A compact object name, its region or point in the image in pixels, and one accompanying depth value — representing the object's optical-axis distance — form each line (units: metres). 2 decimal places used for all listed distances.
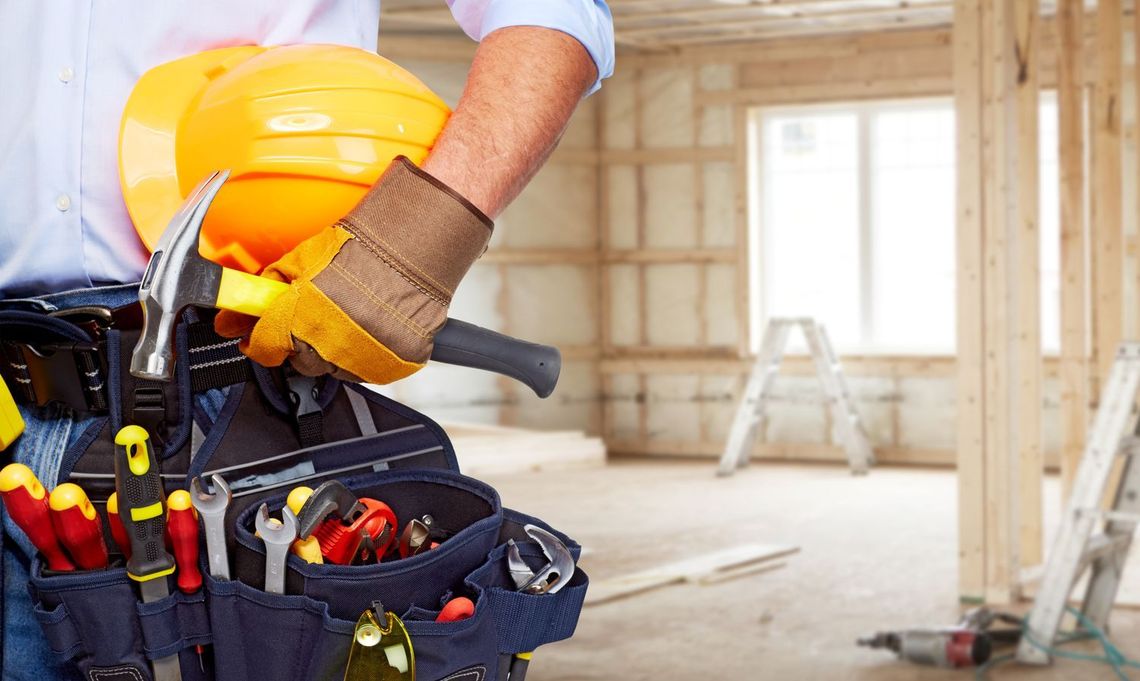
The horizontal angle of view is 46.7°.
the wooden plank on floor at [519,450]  9.14
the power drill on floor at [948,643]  4.47
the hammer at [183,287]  0.99
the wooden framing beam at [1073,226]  5.91
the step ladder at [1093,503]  4.48
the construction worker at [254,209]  1.01
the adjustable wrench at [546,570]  1.11
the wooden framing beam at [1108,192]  6.07
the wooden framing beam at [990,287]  5.21
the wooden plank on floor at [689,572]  5.64
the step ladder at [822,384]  9.44
